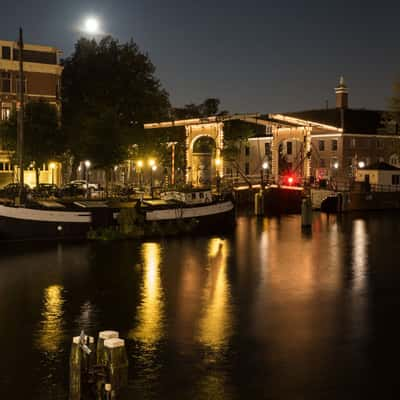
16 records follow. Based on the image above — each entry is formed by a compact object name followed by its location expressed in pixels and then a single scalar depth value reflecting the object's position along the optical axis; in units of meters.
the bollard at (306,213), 47.84
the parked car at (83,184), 59.09
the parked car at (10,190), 48.81
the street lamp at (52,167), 65.25
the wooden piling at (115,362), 11.63
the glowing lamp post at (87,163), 57.39
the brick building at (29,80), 62.44
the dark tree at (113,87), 70.25
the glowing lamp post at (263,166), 58.83
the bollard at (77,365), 11.76
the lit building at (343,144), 78.50
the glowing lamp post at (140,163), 67.69
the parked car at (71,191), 53.66
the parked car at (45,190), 50.89
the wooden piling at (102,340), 11.80
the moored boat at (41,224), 37.00
